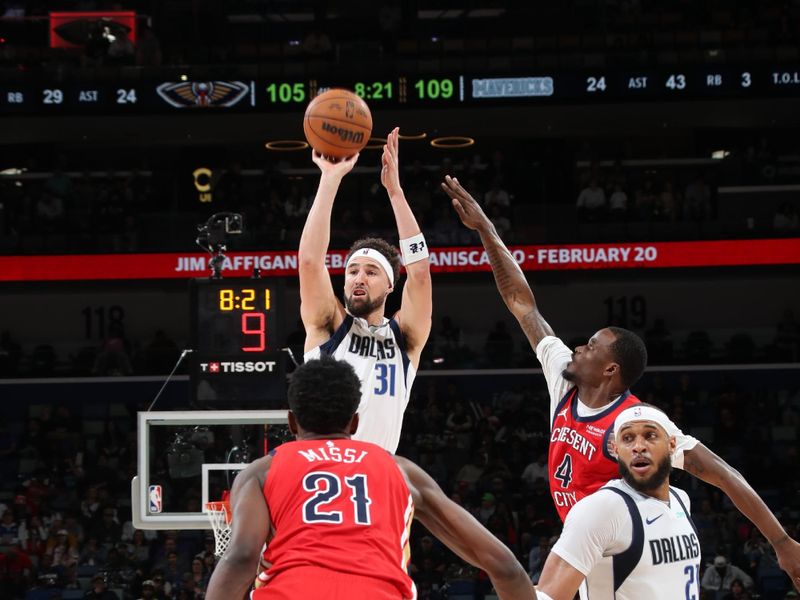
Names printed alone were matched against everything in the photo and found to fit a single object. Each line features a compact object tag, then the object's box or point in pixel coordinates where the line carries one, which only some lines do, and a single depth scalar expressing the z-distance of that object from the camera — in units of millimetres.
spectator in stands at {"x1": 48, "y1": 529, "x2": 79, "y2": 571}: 15492
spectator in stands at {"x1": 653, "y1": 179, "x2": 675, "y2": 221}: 19781
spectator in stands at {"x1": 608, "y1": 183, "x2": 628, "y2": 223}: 19797
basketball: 6254
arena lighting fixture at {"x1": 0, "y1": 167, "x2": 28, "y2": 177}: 21873
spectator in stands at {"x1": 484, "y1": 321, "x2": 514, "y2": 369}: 19781
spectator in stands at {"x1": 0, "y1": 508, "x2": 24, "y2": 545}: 16203
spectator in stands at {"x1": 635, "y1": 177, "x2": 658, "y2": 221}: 19781
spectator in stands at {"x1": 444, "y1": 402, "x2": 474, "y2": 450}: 18406
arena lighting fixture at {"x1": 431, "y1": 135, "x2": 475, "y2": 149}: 23203
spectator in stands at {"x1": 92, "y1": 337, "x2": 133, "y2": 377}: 20328
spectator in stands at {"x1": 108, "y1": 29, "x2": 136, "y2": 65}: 19578
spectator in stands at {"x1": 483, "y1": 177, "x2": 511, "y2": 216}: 19734
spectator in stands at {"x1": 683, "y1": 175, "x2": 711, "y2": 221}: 19844
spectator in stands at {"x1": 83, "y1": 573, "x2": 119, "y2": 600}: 14086
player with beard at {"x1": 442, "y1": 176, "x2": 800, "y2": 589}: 5539
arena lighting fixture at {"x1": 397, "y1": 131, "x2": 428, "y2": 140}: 22219
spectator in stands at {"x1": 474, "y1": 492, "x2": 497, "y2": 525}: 16103
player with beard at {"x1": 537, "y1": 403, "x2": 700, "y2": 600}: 4520
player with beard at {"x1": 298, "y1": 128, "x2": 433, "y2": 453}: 5715
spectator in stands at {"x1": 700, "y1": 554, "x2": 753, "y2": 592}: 14227
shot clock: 10641
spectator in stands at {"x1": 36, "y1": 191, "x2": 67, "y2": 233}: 19859
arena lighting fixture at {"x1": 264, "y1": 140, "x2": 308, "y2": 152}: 23047
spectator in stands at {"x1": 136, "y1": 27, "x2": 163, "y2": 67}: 19516
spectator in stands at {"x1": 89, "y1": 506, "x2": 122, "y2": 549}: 16438
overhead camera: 10976
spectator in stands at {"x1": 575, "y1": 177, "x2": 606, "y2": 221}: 19781
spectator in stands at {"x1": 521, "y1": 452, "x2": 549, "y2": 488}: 17125
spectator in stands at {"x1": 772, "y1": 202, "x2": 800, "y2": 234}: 19406
